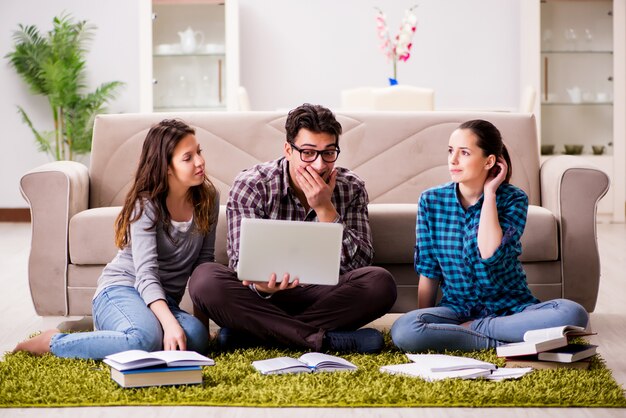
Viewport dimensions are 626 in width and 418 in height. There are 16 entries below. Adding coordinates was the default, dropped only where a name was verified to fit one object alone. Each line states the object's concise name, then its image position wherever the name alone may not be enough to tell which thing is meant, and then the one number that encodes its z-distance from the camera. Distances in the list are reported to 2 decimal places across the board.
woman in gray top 3.96
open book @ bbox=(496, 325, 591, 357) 3.71
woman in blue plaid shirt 4.10
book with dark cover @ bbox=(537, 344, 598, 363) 3.73
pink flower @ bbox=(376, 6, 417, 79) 8.62
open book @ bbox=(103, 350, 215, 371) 3.42
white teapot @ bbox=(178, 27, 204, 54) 10.84
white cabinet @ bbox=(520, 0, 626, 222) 10.98
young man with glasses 4.08
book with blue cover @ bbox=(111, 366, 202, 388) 3.44
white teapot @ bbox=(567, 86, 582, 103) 11.19
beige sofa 4.92
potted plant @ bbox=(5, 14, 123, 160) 10.76
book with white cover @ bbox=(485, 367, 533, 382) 3.59
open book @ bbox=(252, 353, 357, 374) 3.68
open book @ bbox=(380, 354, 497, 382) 3.60
